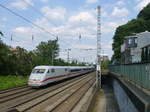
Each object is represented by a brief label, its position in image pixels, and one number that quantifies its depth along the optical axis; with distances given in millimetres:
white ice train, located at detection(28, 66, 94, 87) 24097
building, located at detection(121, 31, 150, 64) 39844
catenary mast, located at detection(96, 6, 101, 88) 29406
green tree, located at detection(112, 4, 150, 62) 60562
